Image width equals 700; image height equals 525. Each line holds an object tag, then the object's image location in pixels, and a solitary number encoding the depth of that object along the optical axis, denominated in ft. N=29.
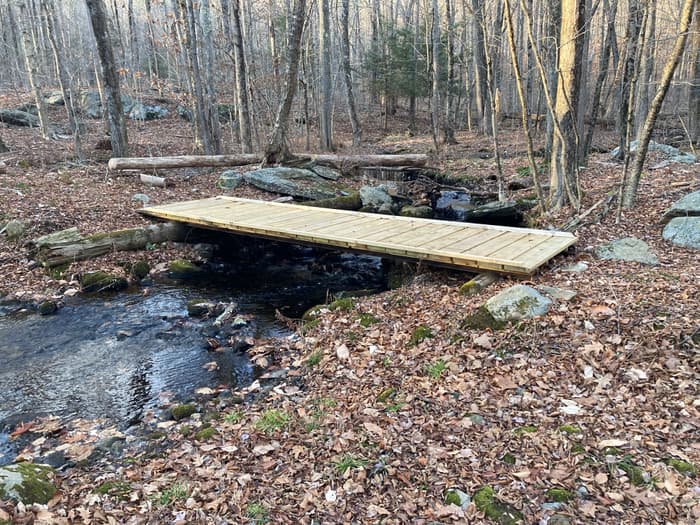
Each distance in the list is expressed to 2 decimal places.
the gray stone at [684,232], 21.42
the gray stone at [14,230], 28.96
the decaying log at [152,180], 40.34
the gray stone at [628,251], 20.61
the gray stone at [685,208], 22.76
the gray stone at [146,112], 75.77
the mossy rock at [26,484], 10.44
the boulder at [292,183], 41.93
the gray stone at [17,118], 62.03
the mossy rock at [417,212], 39.09
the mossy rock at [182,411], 15.70
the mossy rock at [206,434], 13.89
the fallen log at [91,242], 27.45
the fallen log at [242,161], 39.99
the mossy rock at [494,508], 9.34
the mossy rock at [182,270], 29.51
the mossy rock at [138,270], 28.22
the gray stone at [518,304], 16.71
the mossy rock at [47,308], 23.44
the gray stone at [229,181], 42.47
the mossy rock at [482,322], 16.81
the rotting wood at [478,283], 20.35
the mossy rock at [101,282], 26.40
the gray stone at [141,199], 36.25
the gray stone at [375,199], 40.09
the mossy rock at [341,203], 39.01
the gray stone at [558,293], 17.40
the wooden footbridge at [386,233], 21.34
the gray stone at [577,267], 20.22
